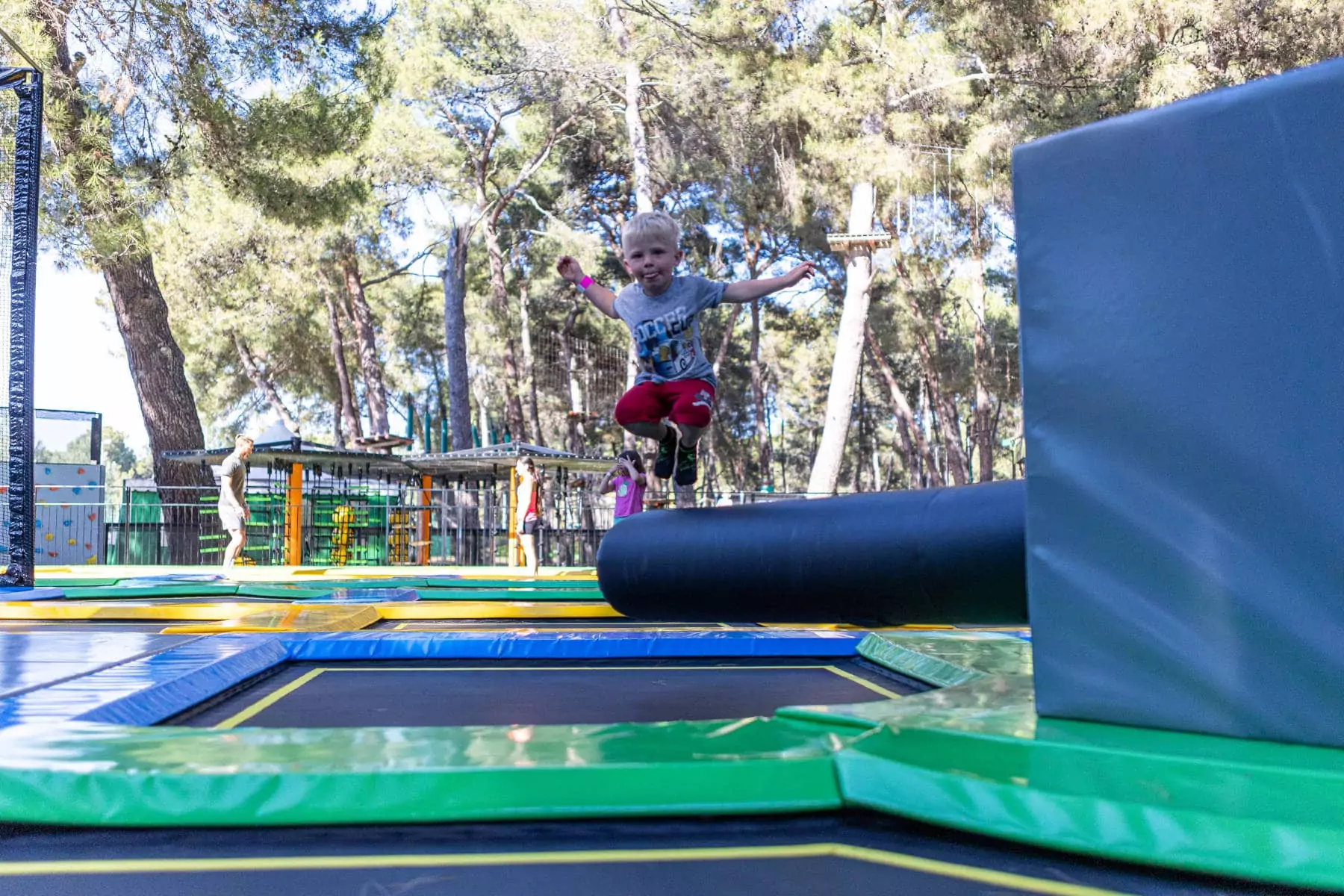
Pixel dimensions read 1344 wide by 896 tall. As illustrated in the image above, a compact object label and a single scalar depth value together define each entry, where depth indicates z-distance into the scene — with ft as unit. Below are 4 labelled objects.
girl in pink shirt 24.85
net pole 22.31
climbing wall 47.70
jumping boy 11.41
